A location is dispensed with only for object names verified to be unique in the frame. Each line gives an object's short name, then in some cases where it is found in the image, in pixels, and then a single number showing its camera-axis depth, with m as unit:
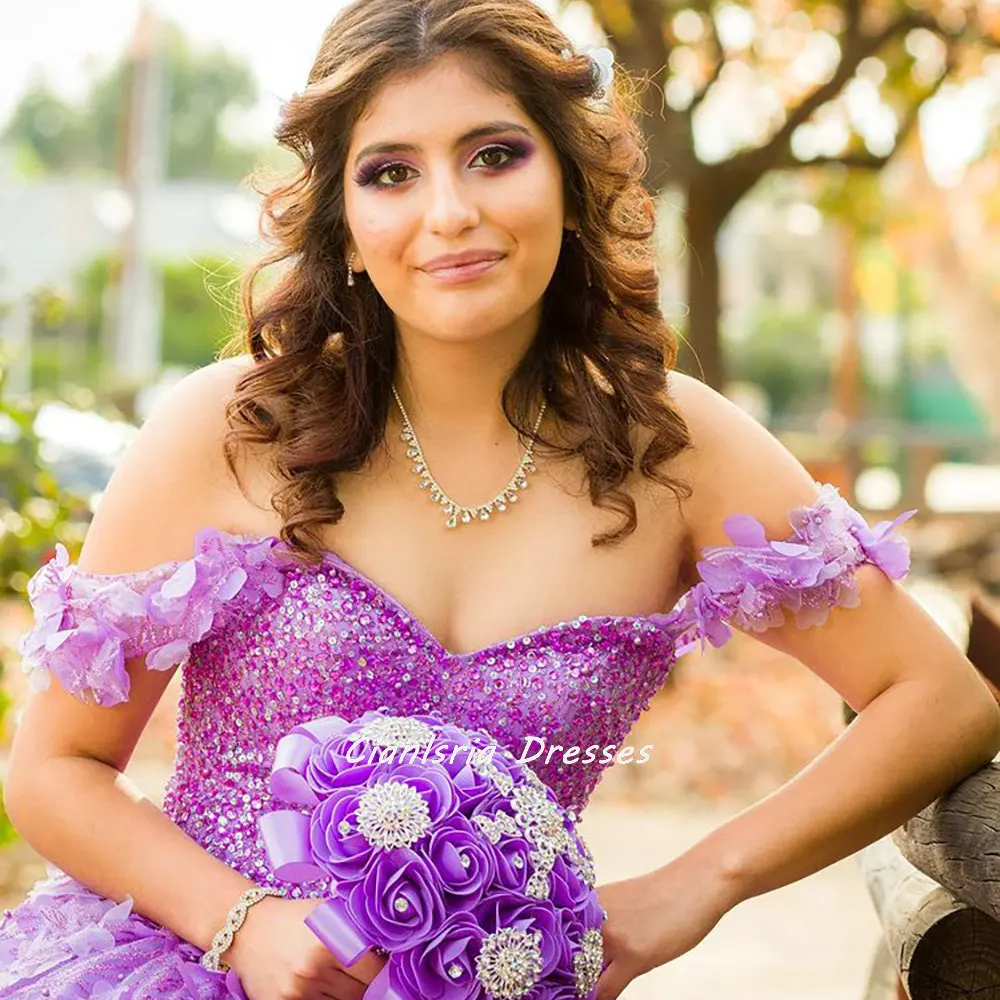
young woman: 2.26
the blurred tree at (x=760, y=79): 8.34
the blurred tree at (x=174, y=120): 49.06
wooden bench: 2.21
